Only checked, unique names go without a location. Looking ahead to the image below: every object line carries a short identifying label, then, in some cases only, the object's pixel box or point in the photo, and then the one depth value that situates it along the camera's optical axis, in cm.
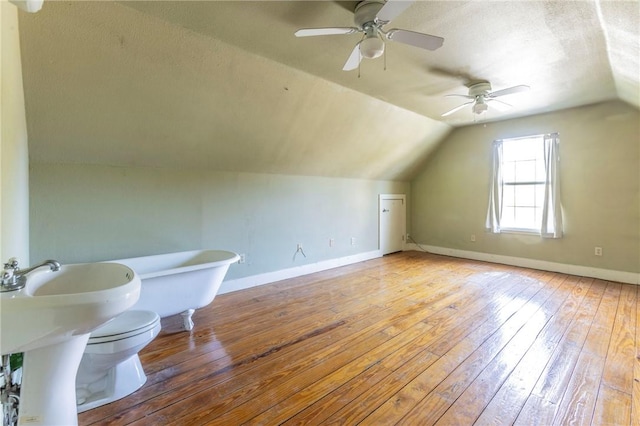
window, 460
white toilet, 169
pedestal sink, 91
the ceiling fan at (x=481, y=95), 330
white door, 593
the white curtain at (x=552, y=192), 457
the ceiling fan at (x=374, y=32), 187
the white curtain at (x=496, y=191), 518
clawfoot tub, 237
